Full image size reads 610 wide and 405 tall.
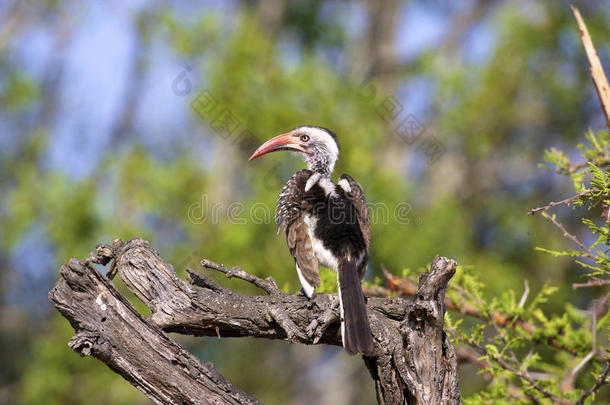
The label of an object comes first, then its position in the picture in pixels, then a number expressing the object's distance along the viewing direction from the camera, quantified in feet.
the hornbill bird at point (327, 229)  28.45
